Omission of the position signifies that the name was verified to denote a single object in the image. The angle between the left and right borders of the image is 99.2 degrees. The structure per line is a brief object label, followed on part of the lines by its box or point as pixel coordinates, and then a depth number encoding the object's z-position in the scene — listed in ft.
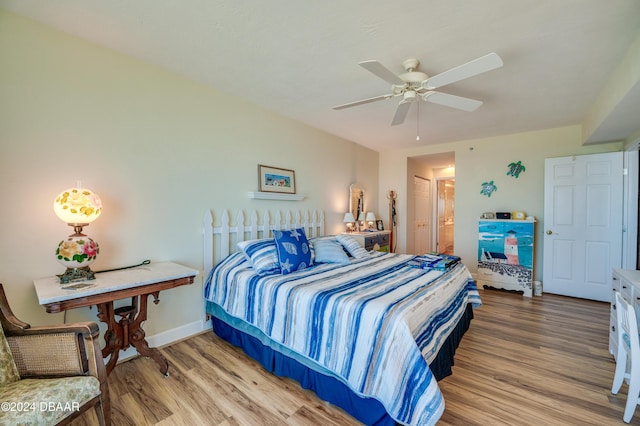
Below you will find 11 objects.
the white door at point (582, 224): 11.69
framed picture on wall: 10.69
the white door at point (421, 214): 19.59
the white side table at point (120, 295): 5.20
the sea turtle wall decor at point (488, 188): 14.87
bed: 4.70
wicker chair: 4.17
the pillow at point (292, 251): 8.13
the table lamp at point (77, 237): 5.81
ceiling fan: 5.69
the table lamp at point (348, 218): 14.53
